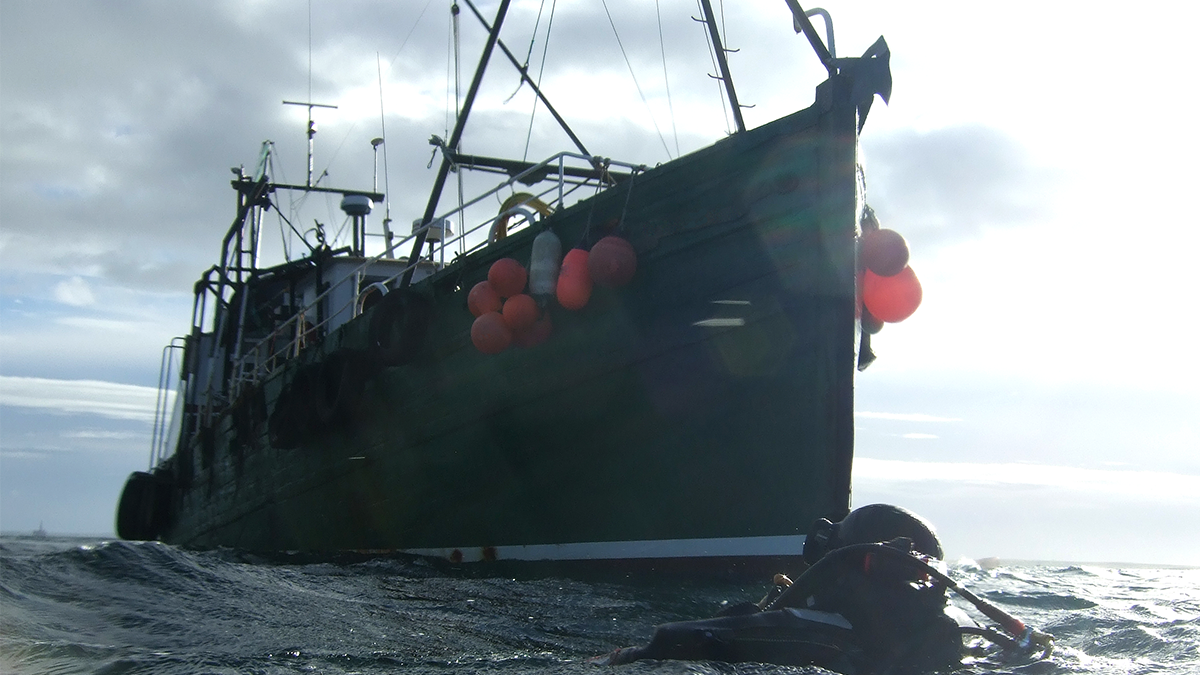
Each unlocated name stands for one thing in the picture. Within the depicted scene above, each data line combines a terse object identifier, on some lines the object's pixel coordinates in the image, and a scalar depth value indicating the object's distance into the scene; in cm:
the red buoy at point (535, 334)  764
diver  378
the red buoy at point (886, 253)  758
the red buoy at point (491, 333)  748
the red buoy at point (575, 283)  727
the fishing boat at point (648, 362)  734
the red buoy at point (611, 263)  715
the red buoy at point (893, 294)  778
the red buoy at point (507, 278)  773
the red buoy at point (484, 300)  773
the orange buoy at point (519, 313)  751
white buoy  766
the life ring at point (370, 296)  1040
